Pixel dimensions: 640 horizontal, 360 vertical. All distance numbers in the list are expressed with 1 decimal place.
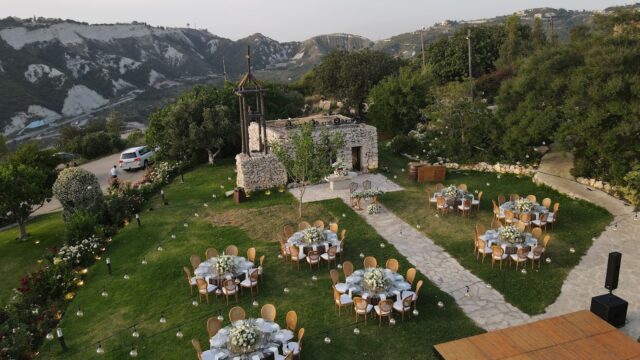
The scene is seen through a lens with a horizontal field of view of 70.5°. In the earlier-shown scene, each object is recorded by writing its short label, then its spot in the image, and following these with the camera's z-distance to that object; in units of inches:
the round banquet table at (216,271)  539.8
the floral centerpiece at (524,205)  669.3
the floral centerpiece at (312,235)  607.8
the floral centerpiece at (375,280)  472.7
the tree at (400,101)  1295.5
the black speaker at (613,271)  428.5
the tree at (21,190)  748.0
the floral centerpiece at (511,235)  570.6
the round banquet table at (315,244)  602.9
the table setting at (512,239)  570.6
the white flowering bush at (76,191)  814.5
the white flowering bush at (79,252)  662.5
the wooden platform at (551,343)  364.5
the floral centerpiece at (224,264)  538.3
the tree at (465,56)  1831.9
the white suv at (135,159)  1286.9
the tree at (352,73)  1654.8
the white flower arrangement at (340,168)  908.6
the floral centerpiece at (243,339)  381.1
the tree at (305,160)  740.0
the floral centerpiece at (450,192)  757.9
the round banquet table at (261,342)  387.2
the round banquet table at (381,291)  476.1
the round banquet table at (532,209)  673.0
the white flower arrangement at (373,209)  775.2
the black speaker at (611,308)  429.1
